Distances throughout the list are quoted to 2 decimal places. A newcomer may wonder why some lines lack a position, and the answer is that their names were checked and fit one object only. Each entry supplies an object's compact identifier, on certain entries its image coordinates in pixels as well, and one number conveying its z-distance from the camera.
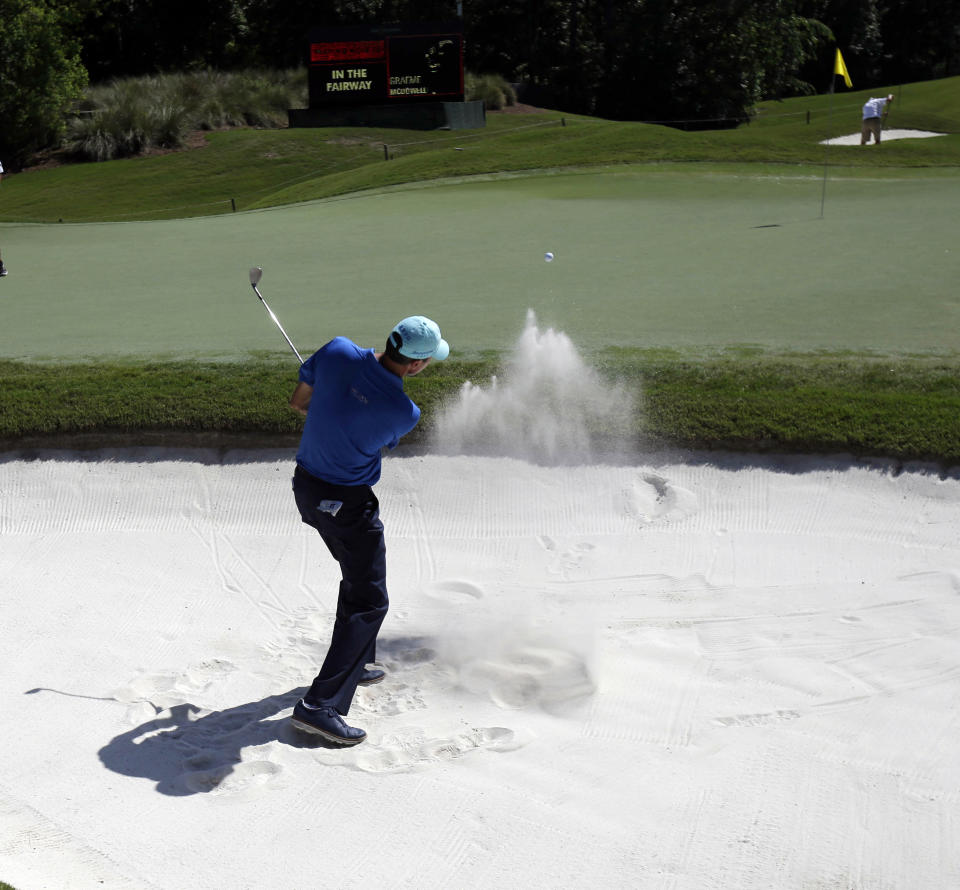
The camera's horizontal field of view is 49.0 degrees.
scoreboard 30.62
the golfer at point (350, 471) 4.84
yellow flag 17.45
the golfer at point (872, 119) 25.67
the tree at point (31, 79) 34.12
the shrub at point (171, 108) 36.00
